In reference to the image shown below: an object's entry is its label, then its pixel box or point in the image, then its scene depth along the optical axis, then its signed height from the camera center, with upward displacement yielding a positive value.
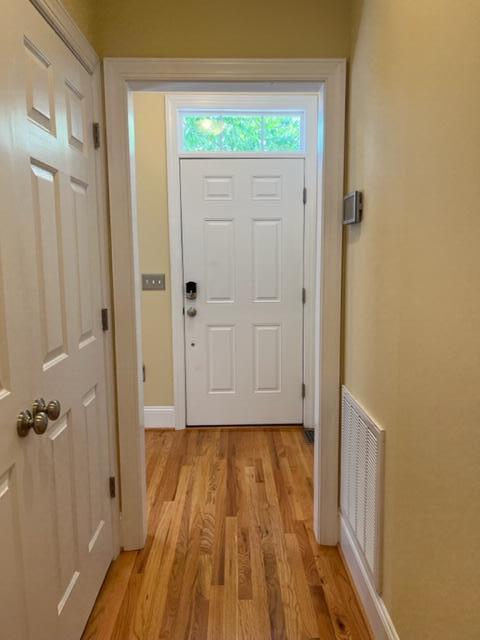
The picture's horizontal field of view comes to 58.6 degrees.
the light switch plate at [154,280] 3.19 -0.09
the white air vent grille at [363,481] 1.41 -0.79
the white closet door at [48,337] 1.00 -0.20
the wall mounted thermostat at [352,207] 1.60 +0.23
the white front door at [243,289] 3.10 -0.16
